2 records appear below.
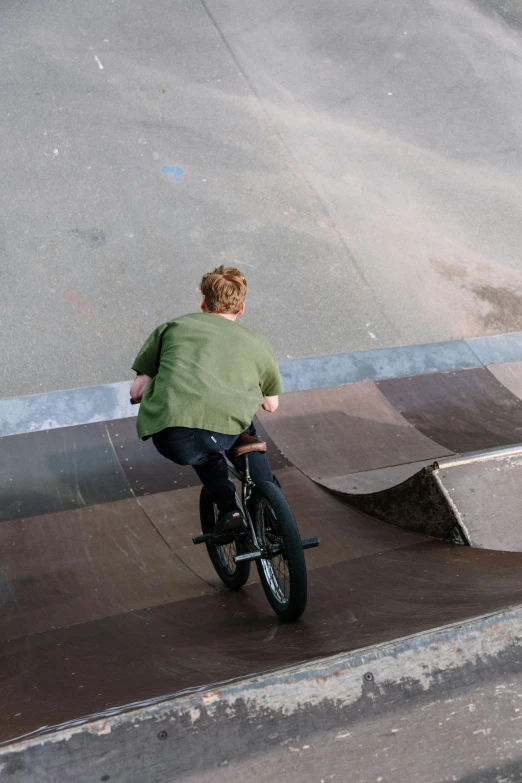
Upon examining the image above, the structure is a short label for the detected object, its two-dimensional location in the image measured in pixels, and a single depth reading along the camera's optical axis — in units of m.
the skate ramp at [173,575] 2.46
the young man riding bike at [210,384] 3.09
